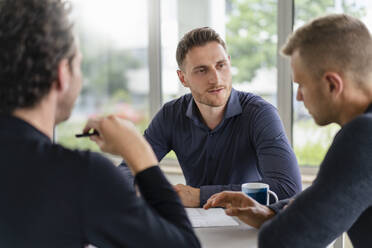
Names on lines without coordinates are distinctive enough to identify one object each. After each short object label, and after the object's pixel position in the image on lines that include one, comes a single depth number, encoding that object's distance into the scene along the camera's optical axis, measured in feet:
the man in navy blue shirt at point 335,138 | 3.26
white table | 4.08
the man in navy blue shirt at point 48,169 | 2.58
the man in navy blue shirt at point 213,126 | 6.42
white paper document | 4.60
